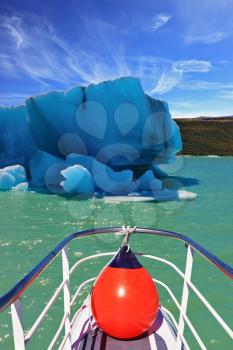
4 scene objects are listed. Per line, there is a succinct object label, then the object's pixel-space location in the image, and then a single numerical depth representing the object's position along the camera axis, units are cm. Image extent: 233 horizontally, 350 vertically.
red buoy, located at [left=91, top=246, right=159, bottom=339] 189
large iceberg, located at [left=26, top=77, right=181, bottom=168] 1348
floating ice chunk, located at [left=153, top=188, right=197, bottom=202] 1134
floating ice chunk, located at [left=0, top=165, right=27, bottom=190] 1281
